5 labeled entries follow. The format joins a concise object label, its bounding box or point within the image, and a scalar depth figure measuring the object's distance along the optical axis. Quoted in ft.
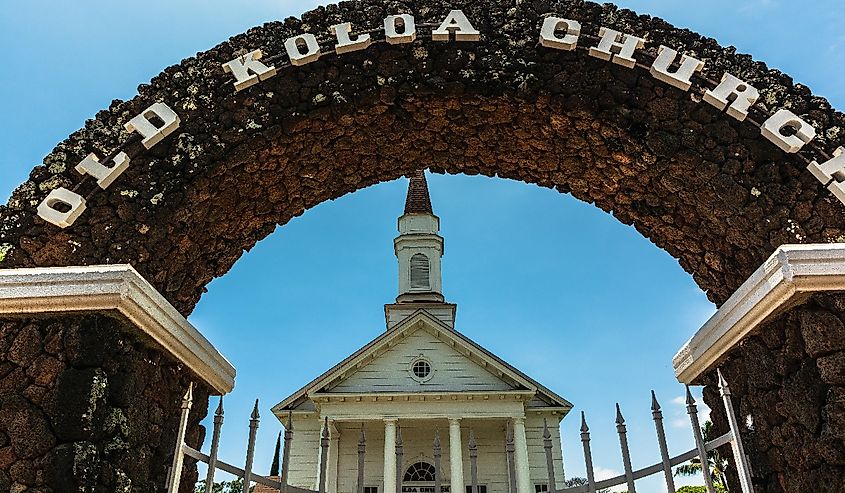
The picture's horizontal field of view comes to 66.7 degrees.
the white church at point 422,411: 53.01
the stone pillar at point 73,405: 10.13
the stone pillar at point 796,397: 10.56
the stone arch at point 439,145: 12.71
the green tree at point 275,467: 114.83
